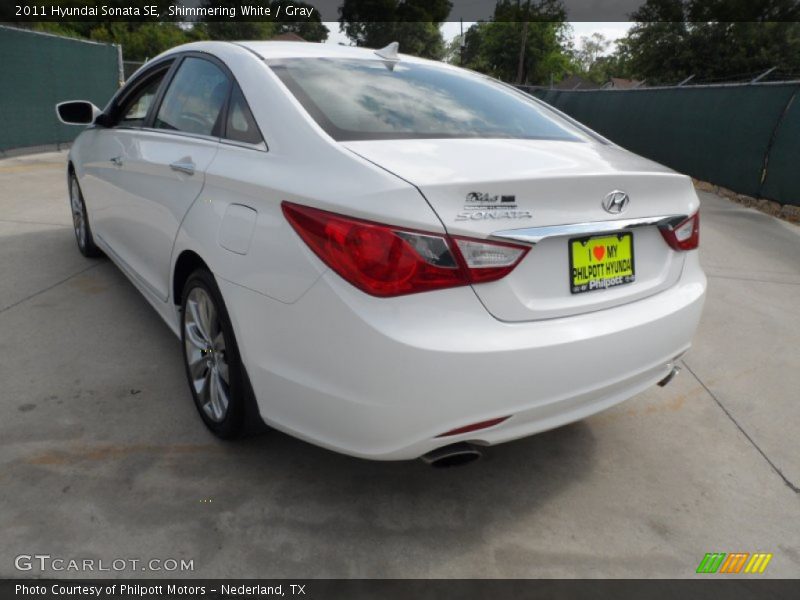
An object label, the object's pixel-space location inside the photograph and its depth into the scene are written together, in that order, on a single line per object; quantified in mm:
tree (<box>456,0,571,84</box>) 62344
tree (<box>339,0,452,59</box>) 74438
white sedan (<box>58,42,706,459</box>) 1847
